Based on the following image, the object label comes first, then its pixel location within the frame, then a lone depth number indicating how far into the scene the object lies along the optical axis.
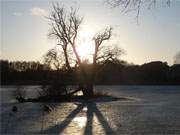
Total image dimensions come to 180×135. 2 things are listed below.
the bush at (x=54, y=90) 50.44
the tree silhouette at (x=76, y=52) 53.91
